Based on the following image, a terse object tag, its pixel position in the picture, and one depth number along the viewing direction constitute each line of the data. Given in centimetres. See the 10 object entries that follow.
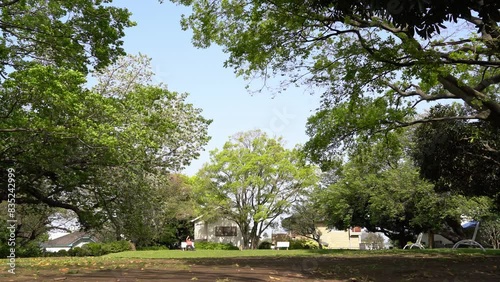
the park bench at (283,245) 3694
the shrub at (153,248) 3474
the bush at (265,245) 4075
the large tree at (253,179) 3800
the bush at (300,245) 3491
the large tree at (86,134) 1130
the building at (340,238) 5884
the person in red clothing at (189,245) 3622
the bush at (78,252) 2657
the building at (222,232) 4575
